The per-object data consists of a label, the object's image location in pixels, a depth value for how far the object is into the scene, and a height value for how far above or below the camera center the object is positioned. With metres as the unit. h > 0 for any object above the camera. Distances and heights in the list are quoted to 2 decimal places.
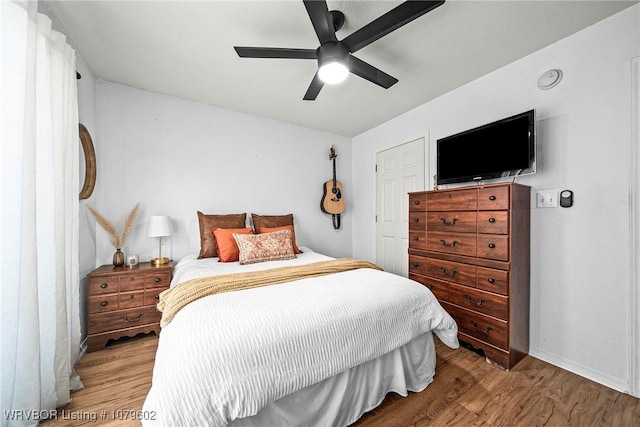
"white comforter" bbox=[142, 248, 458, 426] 0.90 -0.59
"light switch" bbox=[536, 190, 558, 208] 1.92 +0.10
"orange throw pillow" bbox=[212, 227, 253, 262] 2.50 -0.35
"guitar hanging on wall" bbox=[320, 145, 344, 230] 3.78 +0.21
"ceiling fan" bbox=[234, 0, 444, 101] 1.27 +1.02
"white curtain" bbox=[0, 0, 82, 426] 1.15 -0.01
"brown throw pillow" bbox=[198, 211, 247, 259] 2.67 -0.15
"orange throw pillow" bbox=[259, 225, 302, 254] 2.92 -0.22
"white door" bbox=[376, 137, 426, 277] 3.07 +0.23
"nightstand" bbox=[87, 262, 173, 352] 2.10 -0.79
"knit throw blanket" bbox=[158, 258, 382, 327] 1.33 -0.45
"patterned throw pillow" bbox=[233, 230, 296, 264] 2.42 -0.36
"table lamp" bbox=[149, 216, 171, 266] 2.45 -0.16
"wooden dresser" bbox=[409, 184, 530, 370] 1.83 -0.43
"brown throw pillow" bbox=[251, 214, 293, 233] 3.10 -0.11
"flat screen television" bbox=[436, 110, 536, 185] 1.92 +0.53
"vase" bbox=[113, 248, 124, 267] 2.36 -0.44
